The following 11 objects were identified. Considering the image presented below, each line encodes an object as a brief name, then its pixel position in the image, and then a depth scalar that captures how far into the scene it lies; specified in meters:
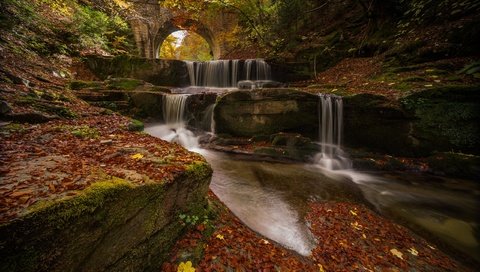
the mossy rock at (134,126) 5.09
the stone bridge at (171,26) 16.98
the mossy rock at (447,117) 6.02
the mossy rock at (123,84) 8.75
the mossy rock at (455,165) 5.81
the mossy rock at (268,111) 7.45
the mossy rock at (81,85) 7.64
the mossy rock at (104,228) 1.31
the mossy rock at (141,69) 10.46
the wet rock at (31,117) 3.94
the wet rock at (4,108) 3.82
